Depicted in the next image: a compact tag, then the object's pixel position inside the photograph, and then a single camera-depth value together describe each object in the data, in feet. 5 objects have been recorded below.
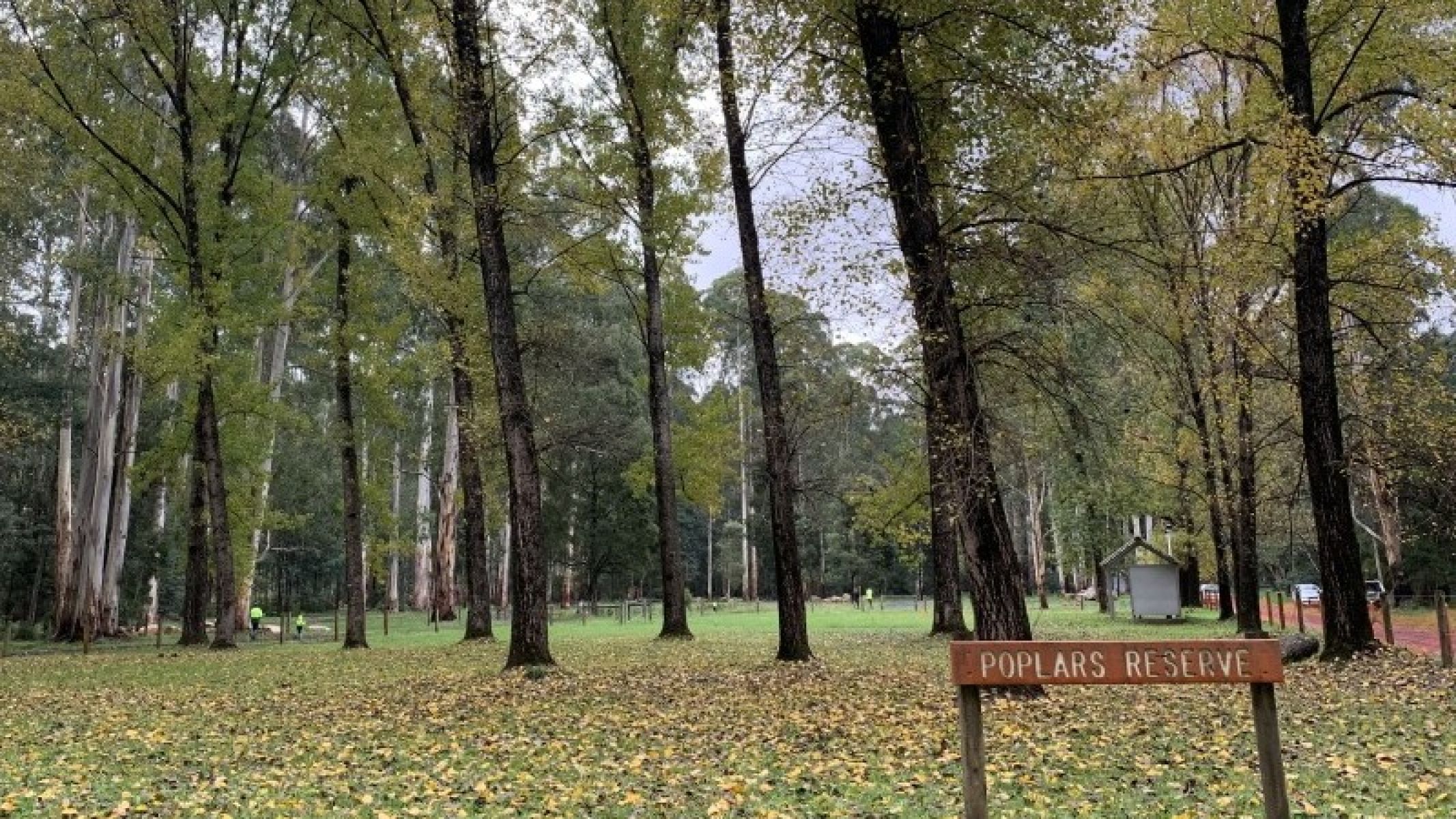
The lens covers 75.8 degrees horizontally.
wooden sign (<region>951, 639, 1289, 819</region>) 12.64
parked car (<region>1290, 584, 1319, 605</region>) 139.70
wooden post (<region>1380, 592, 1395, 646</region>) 40.01
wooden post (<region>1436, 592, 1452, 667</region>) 33.53
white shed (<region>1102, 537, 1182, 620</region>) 80.38
